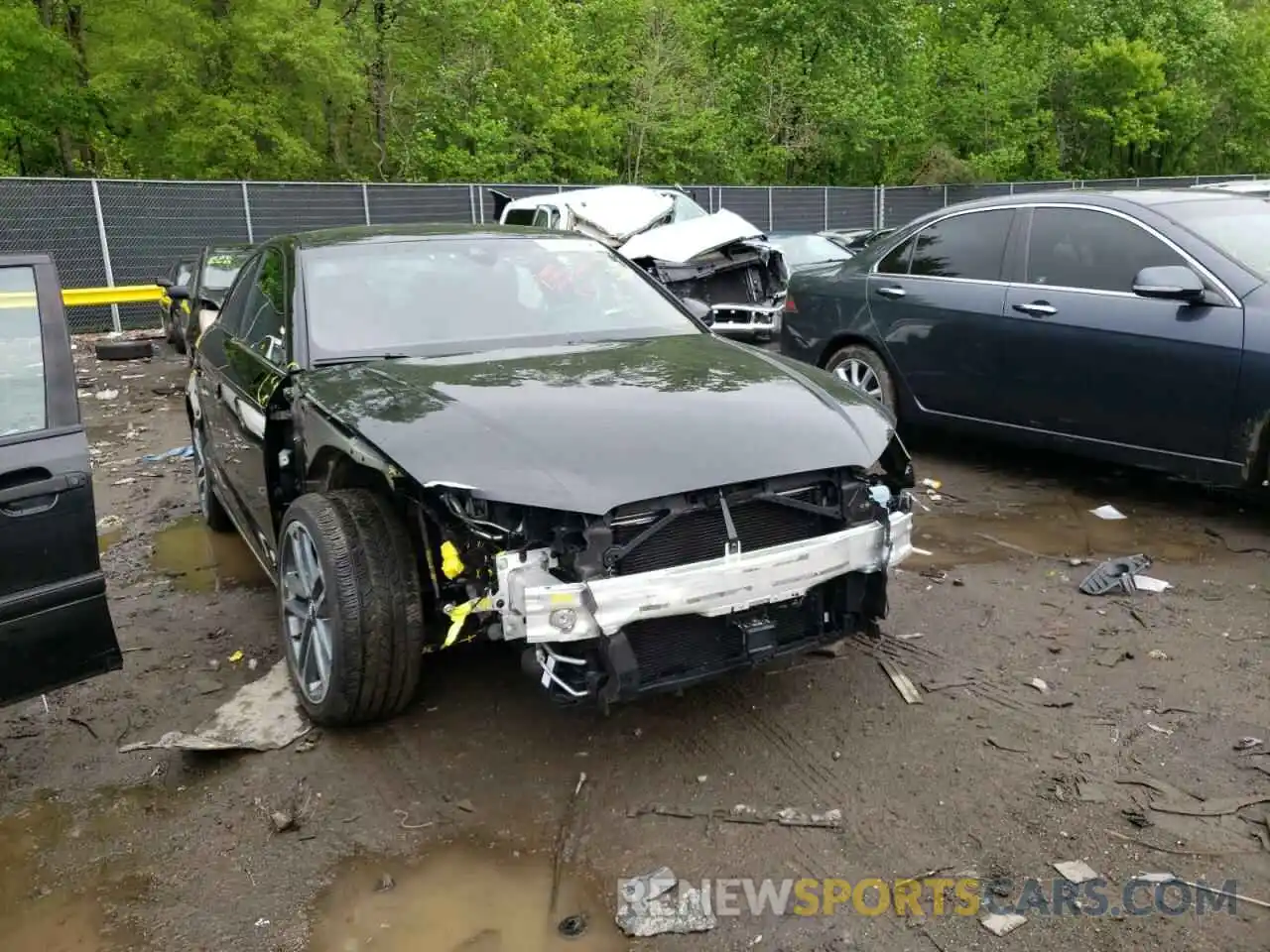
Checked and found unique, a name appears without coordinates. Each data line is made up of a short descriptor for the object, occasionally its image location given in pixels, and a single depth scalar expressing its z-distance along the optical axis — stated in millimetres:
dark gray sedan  4949
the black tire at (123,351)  14116
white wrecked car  10336
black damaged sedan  2904
